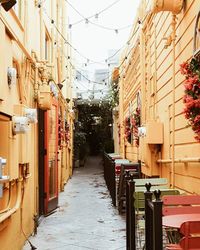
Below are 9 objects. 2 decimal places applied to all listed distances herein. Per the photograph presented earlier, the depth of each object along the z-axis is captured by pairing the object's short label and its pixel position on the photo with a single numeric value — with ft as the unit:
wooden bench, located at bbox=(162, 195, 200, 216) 13.25
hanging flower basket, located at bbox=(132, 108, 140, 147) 33.50
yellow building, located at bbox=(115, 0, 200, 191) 17.26
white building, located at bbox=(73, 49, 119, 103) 81.89
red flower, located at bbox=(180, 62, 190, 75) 14.11
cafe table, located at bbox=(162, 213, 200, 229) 11.57
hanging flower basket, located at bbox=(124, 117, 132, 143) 41.59
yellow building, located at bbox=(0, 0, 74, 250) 16.93
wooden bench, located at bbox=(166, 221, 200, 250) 9.82
